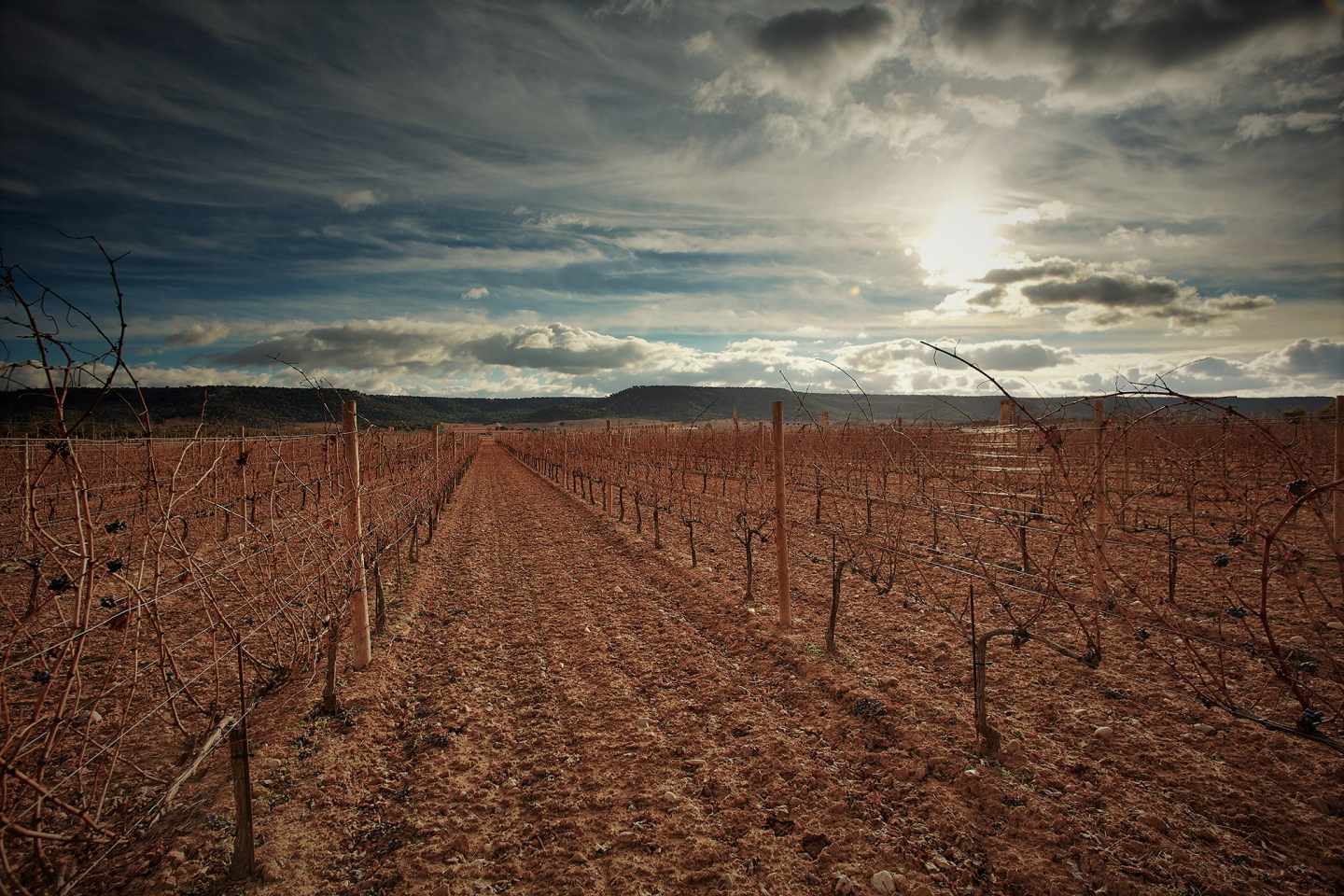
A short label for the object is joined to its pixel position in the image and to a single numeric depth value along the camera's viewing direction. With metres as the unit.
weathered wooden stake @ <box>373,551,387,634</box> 5.68
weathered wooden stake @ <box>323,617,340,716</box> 4.04
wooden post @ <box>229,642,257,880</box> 2.63
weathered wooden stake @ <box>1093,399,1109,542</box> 3.82
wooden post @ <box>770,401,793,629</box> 5.46
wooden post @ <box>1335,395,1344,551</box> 5.97
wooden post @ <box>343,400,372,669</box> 4.61
